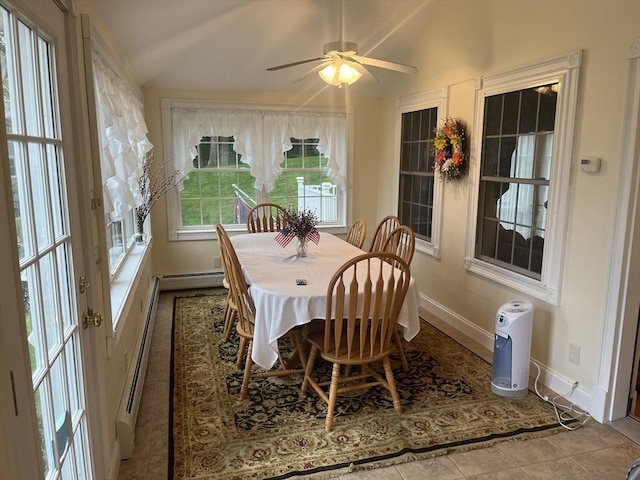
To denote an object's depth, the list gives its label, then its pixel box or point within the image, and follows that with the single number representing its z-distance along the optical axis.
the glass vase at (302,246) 3.45
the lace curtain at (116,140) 2.46
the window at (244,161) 5.02
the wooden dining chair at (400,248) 3.25
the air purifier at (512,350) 2.82
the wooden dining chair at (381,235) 3.87
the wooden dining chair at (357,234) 4.15
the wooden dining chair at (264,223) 4.69
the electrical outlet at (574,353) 2.83
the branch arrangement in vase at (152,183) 4.37
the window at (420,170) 4.33
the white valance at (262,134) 4.99
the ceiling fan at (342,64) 2.94
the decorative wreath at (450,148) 3.85
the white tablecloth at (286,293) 2.50
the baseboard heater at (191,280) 5.14
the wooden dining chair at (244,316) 2.76
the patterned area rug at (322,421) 2.28
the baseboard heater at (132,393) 2.28
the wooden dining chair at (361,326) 2.43
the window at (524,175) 2.88
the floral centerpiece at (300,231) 3.40
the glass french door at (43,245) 1.16
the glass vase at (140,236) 4.47
